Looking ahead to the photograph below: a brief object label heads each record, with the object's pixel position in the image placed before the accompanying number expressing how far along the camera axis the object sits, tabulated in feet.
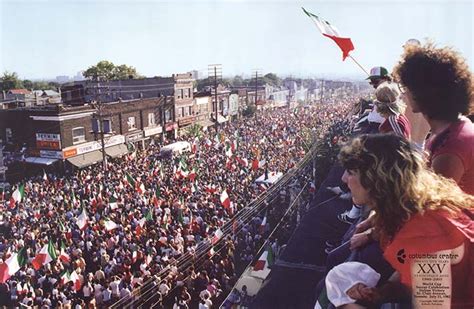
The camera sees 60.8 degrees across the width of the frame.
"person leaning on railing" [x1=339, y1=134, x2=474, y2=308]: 6.07
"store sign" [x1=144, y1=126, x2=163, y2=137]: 133.43
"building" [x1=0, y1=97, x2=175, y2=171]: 98.94
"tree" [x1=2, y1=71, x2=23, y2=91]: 225.76
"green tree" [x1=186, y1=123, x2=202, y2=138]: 141.69
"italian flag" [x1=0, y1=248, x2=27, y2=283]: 36.01
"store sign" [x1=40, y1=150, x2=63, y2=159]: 97.78
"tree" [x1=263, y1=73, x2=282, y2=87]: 476.95
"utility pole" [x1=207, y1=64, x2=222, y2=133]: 158.33
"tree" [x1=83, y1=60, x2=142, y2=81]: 219.82
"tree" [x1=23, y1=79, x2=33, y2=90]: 281.33
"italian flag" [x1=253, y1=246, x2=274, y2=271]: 38.60
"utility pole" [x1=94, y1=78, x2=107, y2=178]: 88.45
